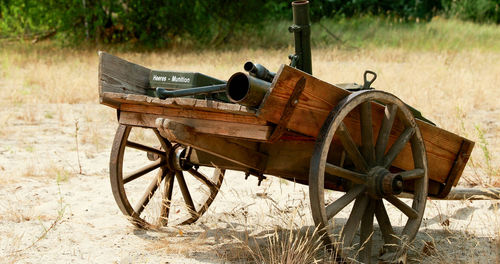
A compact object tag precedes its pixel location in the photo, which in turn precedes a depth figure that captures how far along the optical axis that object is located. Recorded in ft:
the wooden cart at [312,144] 11.32
